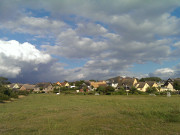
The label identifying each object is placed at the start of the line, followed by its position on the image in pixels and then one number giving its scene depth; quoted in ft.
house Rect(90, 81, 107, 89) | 353.51
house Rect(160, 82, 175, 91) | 278.30
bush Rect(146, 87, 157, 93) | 213.87
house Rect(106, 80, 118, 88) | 323.94
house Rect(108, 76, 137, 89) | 282.56
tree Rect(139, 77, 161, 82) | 531.95
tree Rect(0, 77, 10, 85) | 144.66
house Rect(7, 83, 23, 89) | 377.83
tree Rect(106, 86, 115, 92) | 211.82
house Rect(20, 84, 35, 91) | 347.60
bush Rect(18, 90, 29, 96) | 218.93
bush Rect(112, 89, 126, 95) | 199.72
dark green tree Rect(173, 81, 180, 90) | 255.91
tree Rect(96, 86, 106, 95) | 216.02
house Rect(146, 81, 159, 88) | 281.95
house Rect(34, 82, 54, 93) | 343.61
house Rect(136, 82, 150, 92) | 265.87
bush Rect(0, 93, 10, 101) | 115.90
